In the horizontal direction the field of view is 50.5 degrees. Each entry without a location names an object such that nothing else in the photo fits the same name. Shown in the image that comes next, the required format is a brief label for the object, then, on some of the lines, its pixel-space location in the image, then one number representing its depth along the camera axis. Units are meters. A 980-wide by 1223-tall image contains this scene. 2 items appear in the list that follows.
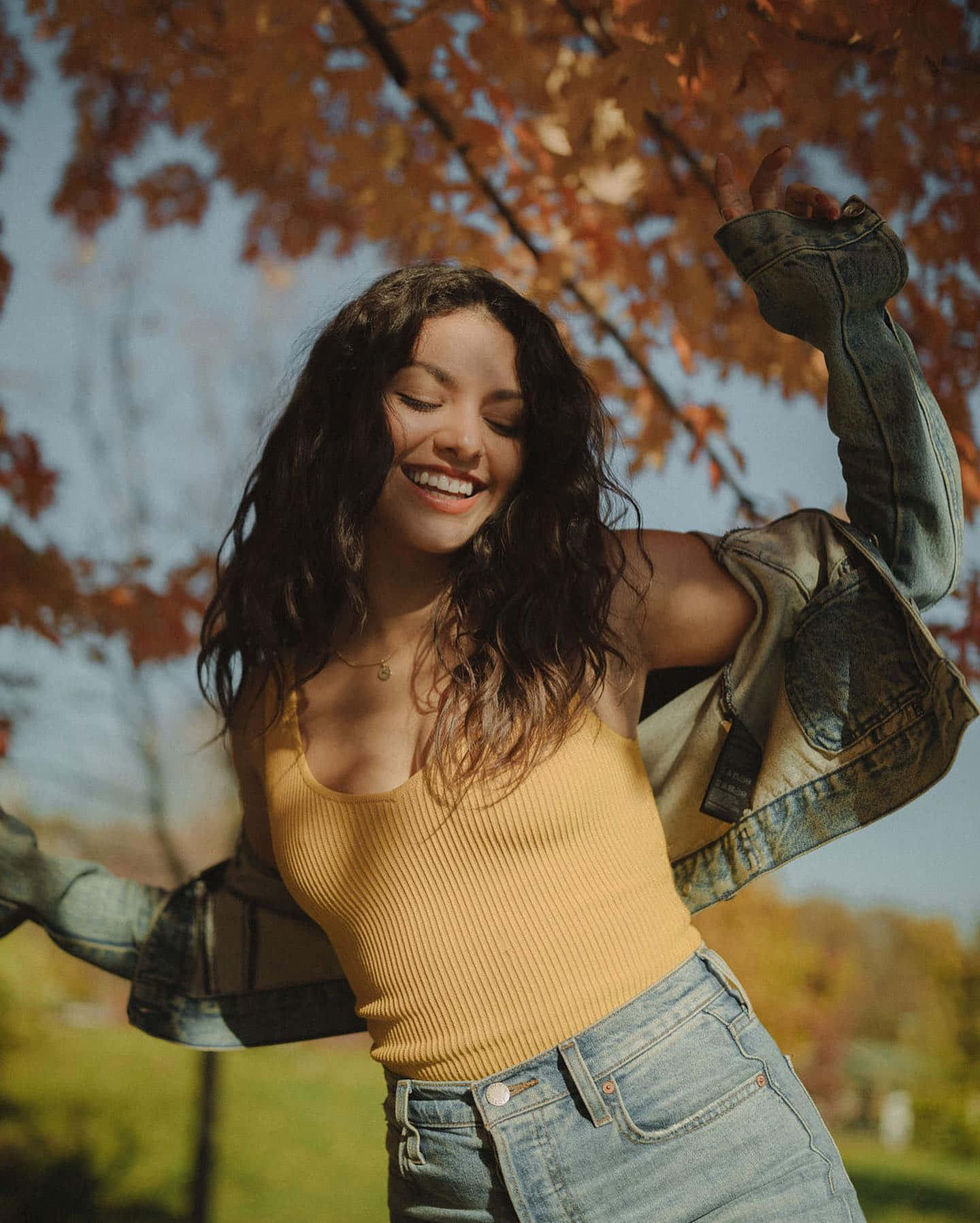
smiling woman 1.51
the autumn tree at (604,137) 2.59
